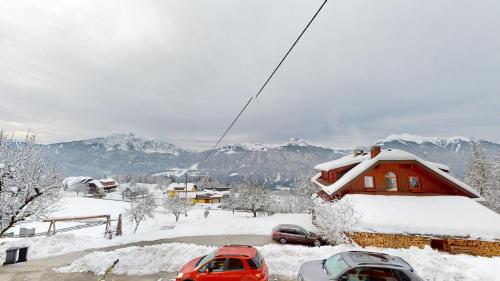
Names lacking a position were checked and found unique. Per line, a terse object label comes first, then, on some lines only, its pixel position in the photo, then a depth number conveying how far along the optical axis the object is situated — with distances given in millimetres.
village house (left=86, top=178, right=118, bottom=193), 115719
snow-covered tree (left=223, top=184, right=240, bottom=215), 76438
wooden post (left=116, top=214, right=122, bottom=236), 24302
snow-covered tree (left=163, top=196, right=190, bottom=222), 45769
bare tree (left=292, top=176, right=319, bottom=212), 51731
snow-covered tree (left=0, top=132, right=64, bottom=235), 11250
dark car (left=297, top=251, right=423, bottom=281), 7863
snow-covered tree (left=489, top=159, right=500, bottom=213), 38688
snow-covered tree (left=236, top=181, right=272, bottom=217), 59666
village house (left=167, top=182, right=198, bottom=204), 112662
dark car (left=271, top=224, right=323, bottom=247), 22391
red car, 9328
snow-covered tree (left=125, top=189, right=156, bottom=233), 31953
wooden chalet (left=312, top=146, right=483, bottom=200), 24078
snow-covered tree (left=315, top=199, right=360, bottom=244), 19109
